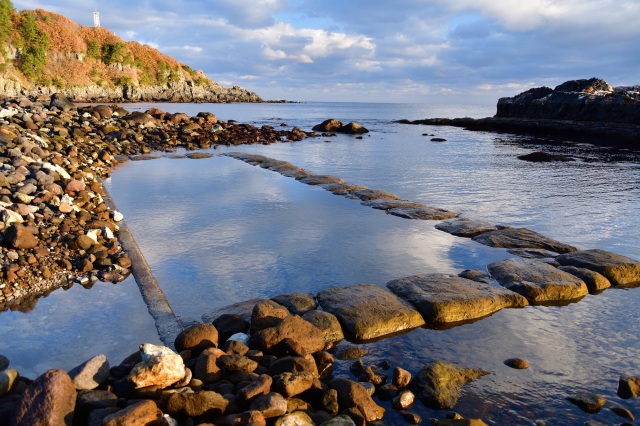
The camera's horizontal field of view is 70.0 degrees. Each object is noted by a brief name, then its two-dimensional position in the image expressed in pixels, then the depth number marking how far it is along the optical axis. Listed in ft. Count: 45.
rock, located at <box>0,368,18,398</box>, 12.39
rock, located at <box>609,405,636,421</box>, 13.44
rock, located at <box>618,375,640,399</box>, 14.62
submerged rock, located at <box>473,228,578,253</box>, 30.35
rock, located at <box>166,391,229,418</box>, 11.83
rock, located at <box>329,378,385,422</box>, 13.26
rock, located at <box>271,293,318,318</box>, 19.97
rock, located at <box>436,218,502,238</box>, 33.88
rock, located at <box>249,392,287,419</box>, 11.84
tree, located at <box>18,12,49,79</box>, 278.05
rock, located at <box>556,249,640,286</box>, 24.91
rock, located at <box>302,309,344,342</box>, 18.30
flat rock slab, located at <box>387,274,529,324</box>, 20.26
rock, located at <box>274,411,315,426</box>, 11.78
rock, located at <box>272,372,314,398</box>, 12.96
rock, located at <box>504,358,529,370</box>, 16.07
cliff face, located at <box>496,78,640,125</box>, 158.97
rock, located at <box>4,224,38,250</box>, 23.53
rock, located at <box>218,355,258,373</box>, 14.26
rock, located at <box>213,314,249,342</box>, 17.61
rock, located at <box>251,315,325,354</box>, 15.99
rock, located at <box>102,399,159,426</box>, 10.83
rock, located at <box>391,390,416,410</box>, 14.01
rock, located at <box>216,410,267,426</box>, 11.35
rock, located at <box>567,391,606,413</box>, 13.83
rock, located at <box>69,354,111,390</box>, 12.66
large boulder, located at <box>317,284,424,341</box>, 18.75
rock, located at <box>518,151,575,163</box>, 87.15
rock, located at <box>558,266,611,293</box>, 23.99
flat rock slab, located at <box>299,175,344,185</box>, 54.67
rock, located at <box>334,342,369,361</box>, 17.07
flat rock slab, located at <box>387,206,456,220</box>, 38.81
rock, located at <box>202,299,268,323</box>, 19.02
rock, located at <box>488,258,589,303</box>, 22.57
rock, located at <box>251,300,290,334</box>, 17.54
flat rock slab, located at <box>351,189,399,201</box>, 46.19
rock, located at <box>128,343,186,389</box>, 12.63
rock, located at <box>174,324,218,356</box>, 15.84
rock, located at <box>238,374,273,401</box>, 12.42
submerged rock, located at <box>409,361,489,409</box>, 14.17
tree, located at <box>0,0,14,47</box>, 257.14
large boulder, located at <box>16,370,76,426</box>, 10.82
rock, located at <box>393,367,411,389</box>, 14.83
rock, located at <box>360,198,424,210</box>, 42.22
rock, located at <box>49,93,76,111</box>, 91.25
